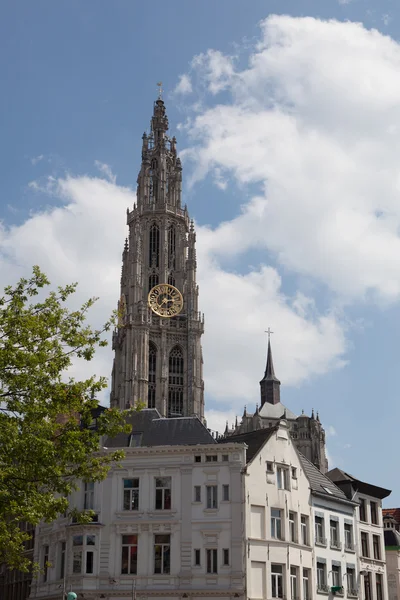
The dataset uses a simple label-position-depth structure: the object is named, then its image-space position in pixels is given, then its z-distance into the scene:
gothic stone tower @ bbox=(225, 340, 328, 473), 154.00
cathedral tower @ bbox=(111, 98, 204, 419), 136.62
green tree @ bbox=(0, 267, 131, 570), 29.05
